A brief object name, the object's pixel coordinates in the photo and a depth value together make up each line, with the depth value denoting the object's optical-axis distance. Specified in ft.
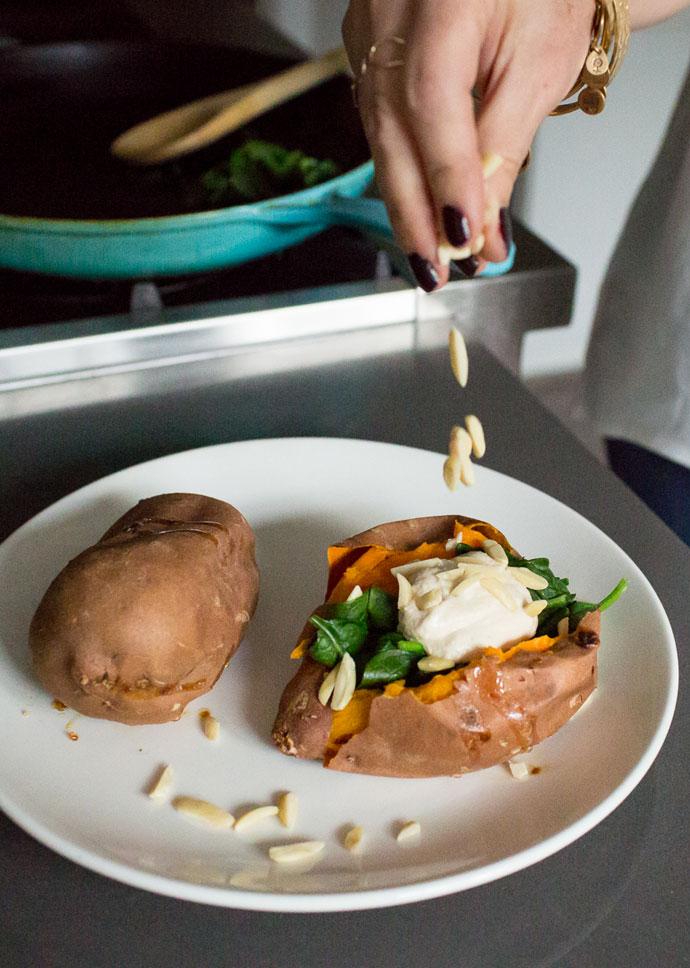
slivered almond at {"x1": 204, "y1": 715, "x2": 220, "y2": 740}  2.06
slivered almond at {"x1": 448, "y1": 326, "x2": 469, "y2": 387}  2.28
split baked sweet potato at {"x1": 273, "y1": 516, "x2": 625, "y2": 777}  1.90
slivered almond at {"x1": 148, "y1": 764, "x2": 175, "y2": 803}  1.91
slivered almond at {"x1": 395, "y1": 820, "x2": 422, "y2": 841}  1.83
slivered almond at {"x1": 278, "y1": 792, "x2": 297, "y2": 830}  1.87
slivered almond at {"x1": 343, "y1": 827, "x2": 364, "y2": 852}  1.82
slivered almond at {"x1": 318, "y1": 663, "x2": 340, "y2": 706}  1.96
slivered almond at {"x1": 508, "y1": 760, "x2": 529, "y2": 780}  1.96
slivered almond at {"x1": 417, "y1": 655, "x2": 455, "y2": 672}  1.96
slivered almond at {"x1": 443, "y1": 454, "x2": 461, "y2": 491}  2.23
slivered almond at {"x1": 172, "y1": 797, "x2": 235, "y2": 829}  1.86
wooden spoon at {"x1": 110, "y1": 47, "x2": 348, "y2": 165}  4.15
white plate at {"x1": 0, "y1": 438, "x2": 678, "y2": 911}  1.74
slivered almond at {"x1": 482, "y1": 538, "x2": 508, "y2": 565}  2.17
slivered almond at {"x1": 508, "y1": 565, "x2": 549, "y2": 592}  2.11
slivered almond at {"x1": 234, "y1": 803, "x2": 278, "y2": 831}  1.86
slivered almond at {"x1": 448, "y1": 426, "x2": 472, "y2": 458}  2.22
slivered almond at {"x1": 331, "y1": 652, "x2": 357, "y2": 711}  1.95
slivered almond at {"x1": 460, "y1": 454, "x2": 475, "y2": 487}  2.23
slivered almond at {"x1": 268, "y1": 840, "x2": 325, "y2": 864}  1.78
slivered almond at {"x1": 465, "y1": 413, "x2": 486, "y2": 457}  2.20
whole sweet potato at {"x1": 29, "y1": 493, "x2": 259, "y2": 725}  2.00
